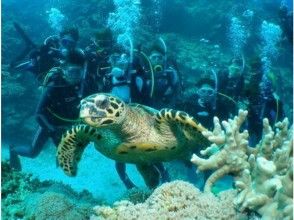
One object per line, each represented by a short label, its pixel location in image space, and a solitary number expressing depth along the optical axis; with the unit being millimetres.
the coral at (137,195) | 3489
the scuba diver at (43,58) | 6227
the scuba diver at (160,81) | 5102
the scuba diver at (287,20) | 6477
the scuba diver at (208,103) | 4871
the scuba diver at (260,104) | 4902
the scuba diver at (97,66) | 5254
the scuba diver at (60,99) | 5109
